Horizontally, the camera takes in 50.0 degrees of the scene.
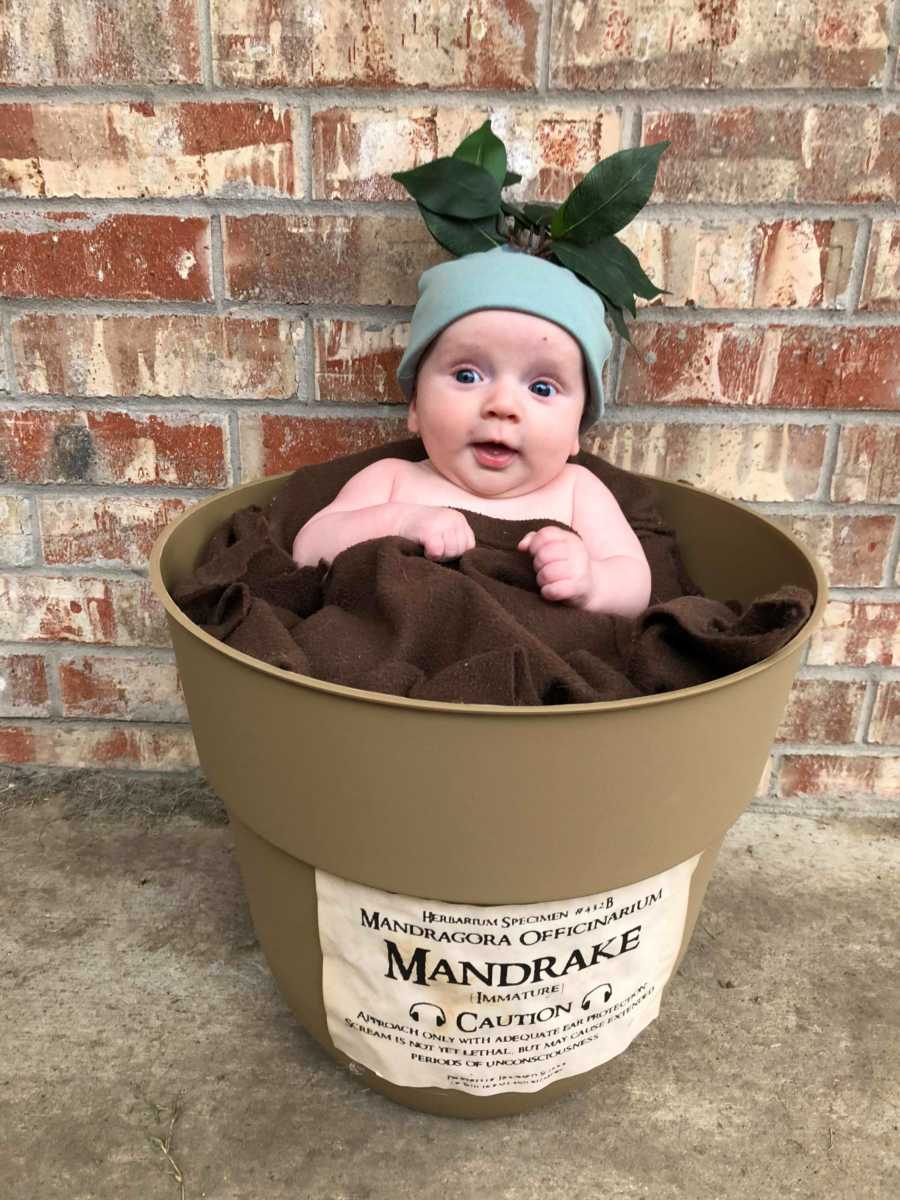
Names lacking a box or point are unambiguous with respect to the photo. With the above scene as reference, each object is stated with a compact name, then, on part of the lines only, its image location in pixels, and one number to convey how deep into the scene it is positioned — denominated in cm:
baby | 83
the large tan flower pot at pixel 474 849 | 60
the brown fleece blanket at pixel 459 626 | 67
